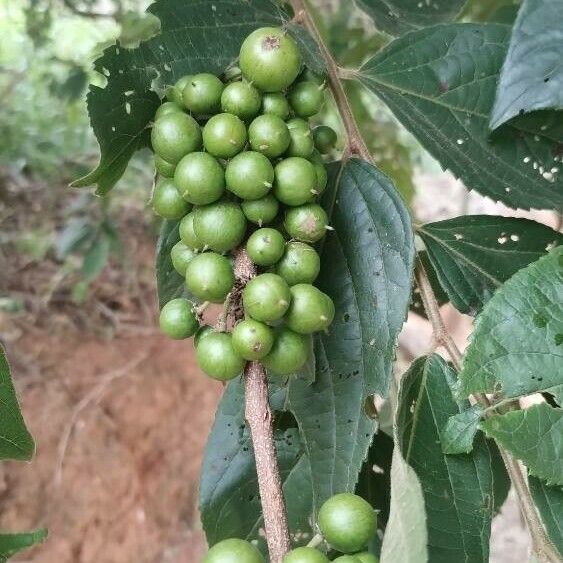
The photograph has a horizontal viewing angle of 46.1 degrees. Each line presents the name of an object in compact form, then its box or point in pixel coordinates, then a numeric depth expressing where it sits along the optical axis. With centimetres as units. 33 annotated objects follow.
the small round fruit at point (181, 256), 18
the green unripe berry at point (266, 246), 16
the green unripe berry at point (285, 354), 16
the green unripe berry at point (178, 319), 16
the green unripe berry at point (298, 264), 16
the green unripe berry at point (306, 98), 18
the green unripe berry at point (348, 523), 14
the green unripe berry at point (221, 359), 16
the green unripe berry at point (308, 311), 16
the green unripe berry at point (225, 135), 16
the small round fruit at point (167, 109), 17
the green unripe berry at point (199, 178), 16
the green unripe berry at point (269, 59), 16
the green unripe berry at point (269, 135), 16
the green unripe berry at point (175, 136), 16
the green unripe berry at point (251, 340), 15
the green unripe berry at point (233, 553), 13
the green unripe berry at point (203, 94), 17
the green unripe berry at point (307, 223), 17
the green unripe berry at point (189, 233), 17
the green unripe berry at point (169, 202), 17
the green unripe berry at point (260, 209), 16
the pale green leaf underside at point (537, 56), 17
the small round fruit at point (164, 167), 17
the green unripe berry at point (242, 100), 16
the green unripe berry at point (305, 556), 13
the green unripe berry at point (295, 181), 16
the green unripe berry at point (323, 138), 20
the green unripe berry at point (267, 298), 15
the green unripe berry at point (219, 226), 16
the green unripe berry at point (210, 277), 16
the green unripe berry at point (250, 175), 16
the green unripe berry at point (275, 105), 17
